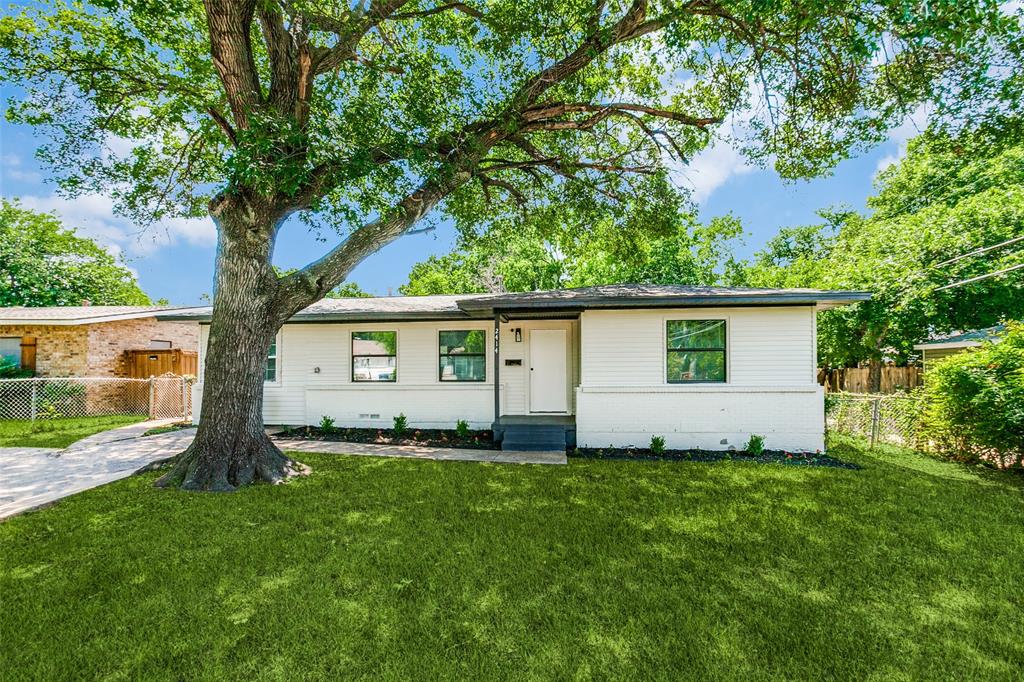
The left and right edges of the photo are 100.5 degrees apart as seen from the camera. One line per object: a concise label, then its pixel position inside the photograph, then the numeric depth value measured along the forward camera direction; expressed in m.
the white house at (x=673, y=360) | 8.01
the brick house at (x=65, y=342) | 12.57
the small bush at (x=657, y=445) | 7.84
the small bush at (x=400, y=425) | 9.63
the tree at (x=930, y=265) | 10.52
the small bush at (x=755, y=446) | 7.79
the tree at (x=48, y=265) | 20.08
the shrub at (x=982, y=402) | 6.34
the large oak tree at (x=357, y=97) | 5.38
